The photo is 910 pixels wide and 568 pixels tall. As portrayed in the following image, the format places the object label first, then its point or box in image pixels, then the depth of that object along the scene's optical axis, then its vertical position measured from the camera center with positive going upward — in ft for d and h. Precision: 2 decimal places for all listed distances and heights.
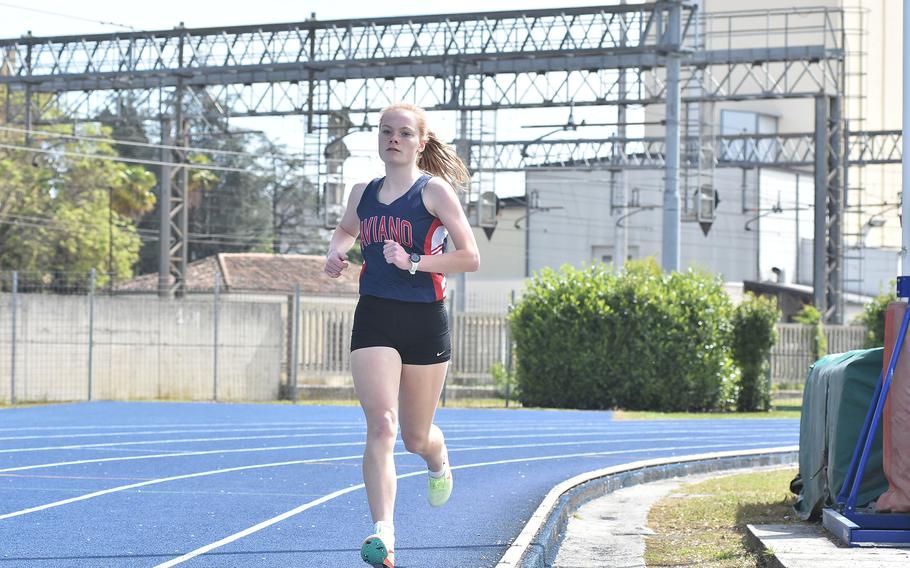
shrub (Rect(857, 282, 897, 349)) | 109.09 -1.30
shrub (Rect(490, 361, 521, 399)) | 103.35 -6.07
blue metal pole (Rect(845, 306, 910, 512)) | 26.20 -2.00
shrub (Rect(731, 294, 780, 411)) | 104.06 -3.15
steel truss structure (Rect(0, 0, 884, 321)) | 122.62 +20.67
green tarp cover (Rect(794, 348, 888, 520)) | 27.73 -2.49
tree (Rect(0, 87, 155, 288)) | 180.75 +10.53
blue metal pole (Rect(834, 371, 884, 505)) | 26.91 -2.73
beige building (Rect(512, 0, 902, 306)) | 230.89 +17.08
